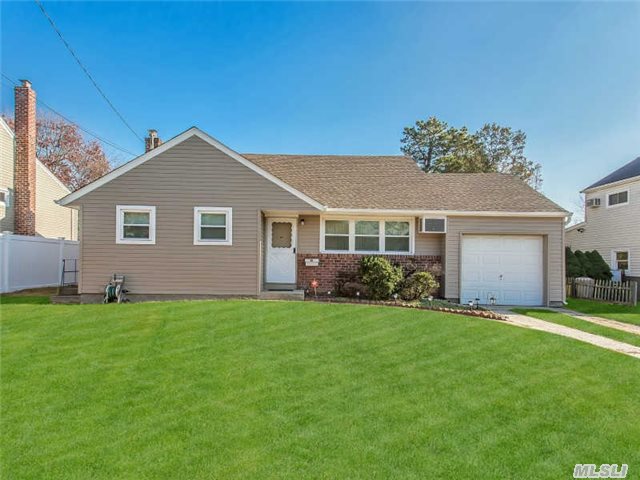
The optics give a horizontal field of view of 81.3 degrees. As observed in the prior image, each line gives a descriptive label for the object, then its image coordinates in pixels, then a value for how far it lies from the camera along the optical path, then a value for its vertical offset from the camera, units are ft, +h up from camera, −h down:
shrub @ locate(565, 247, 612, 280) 55.01 -1.81
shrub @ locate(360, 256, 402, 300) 39.58 -2.83
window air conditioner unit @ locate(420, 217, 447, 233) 43.19 +3.15
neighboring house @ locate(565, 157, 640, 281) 60.39 +5.91
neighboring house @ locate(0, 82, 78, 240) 49.98 +10.45
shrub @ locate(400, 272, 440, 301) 40.65 -3.73
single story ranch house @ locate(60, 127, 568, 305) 37.91 +2.88
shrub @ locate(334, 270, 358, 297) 41.86 -3.52
